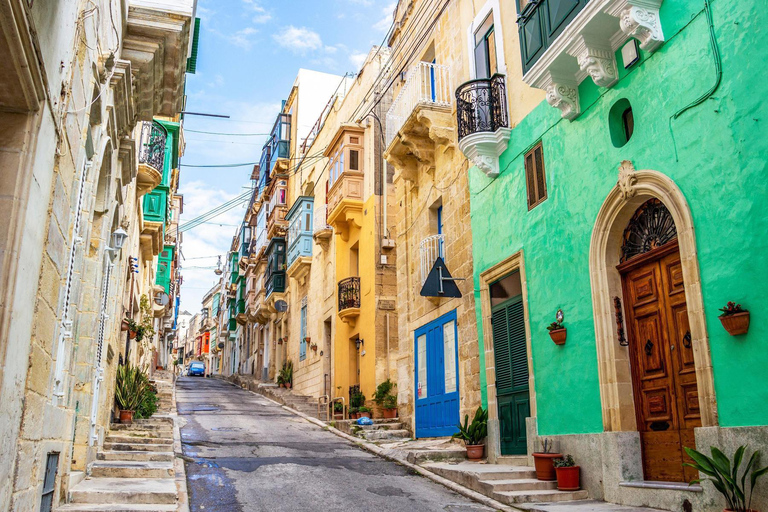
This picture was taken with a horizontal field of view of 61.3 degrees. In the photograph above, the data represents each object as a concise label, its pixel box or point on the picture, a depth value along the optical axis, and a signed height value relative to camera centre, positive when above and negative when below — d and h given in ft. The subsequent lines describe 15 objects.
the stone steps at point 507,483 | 26.58 -2.45
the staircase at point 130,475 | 23.61 -2.04
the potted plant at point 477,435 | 36.73 -0.49
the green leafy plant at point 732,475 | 18.67 -1.43
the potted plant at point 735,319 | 20.04 +3.18
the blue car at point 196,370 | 191.52 +16.79
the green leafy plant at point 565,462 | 28.02 -1.55
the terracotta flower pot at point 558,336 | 29.81 +4.04
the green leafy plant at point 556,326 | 30.22 +4.50
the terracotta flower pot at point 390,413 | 55.11 +1.14
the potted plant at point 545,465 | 28.77 -1.70
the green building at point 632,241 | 20.85 +7.22
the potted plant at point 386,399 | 55.21 +2.38
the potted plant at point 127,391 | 43.86 +2.58
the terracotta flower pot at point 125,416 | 44.42 +0.87
